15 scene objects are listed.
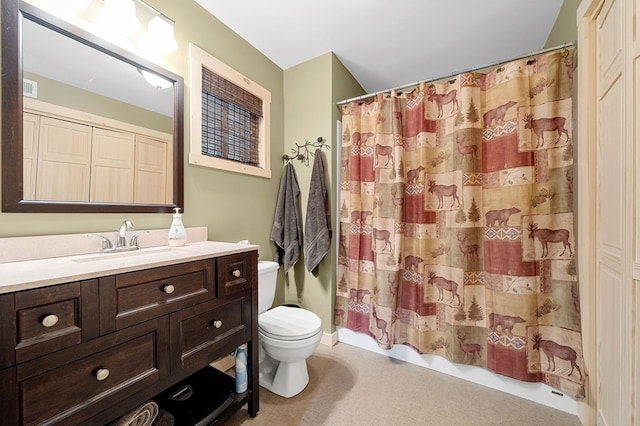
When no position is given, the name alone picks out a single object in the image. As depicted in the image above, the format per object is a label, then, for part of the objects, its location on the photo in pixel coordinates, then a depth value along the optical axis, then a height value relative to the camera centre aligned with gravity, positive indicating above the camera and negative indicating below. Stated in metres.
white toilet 1.44 -0.76
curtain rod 1.38 +0.96
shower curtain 1.41 -0.06
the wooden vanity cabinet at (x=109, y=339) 0.66 -0.42
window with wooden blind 1.57 +0.70
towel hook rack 2.11 +0.57
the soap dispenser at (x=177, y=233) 1.32 -0.11
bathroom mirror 0.97 +0.42
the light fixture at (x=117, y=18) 1.18 +0.95
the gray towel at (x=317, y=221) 2.03 -0.06
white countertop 0.68 -0.18
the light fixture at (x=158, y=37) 1.33 +0.97
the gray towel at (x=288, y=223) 2.10 -0.09
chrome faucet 1.15 -0.14
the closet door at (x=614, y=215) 0.95 +0.00
